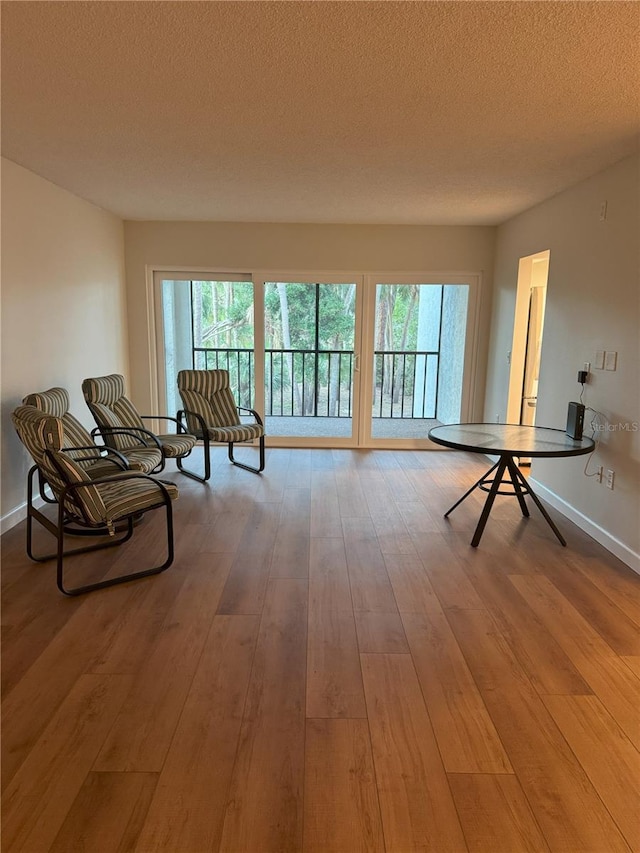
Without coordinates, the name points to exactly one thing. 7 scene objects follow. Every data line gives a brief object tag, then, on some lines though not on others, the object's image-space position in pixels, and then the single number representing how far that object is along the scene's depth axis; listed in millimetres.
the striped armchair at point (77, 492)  2543
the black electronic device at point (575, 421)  3303
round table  3000
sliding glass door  5531
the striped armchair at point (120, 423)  4020
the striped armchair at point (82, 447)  3279
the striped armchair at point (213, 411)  4672
